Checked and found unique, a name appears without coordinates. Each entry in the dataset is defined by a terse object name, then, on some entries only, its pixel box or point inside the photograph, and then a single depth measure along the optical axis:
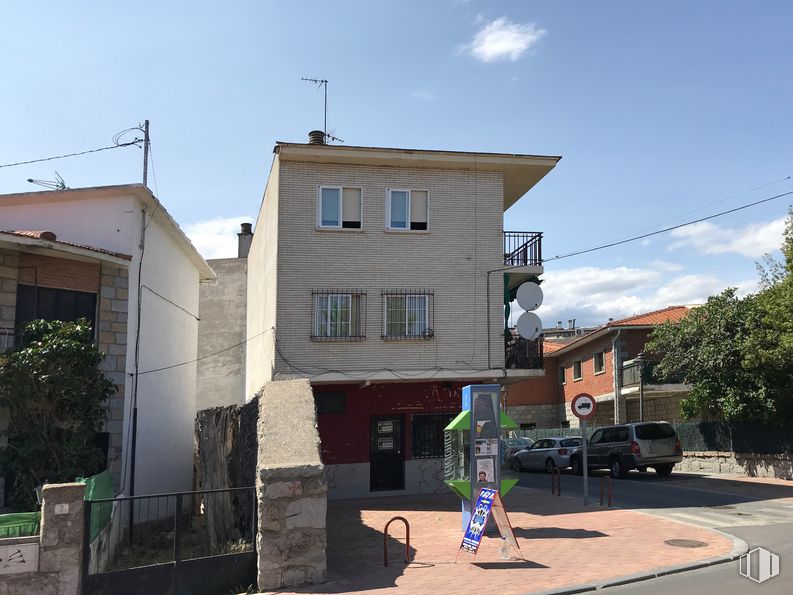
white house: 14.48
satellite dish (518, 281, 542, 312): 17.89
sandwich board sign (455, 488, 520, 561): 9.84
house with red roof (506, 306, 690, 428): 30.44
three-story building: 17.78
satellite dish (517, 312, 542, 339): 17.94
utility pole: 20.14
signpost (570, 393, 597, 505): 15.64
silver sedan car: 26.55
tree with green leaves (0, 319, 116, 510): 11.96
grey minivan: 22.54
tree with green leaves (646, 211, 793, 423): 20.75
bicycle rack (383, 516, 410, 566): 9.78
